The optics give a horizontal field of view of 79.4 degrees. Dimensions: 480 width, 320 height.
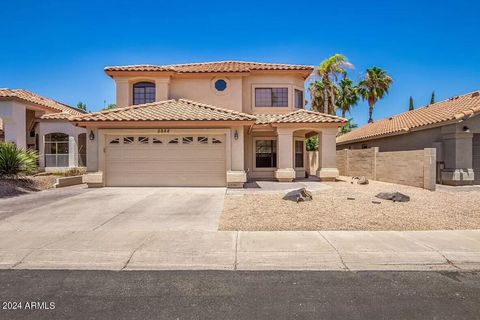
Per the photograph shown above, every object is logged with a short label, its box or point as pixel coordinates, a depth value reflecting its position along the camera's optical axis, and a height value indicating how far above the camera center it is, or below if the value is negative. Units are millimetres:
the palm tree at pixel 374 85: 34781 +8718
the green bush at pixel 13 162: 13914 -197
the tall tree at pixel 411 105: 50656 +9034
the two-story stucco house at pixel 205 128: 14359 +1597
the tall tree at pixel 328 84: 29359 +7896
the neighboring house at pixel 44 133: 21062 +1894
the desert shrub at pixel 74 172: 17797 -923
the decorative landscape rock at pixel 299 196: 10448 -1433
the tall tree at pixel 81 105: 57966 +10510
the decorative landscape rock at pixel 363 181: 16078 -1363
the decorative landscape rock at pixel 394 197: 10576 -1495
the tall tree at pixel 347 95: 34375 +7315
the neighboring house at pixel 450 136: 15305 +1235
